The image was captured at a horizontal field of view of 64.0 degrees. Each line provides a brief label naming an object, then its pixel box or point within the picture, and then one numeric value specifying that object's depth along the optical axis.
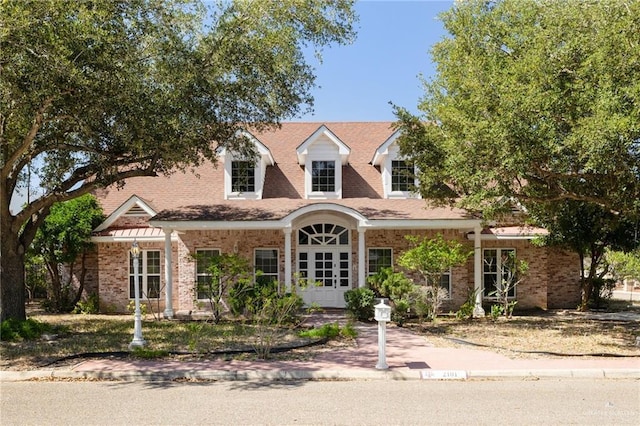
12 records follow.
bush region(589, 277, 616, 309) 19.33
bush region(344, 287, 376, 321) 15.49
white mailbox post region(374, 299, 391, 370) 9.48
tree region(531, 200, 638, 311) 16.38
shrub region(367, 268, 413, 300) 15.23
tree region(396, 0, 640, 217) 10.13
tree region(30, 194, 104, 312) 17.64
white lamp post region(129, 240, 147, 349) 11.02
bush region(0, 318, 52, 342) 12.24
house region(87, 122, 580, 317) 18.00
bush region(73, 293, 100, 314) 18.09
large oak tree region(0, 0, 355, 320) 9.63
